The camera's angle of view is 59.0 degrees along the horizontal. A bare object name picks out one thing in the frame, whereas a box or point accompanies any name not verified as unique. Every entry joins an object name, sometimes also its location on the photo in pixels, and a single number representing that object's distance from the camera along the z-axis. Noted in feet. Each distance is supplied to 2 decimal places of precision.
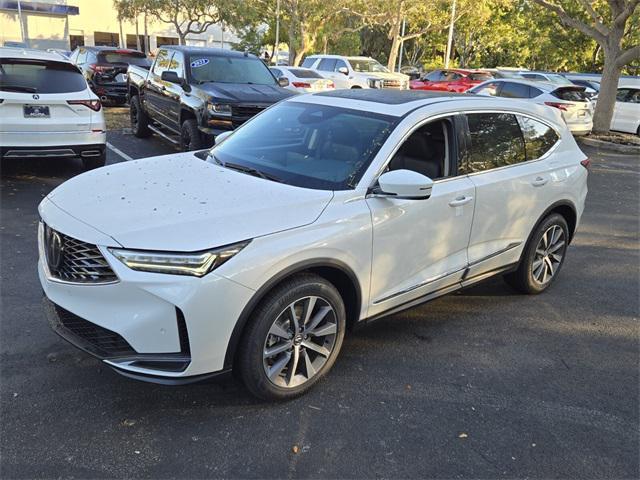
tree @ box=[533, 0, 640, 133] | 48.83
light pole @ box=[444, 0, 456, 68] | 106.48
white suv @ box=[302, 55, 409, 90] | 64.28
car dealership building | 163.02
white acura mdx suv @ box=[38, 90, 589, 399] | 9.05
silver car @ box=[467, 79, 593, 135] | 47.12
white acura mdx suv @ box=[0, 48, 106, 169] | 22.99
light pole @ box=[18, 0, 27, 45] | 158.87
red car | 72.08
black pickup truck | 27.84
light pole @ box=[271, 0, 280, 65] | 110.46
